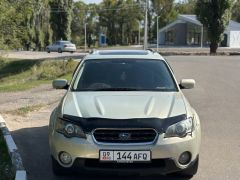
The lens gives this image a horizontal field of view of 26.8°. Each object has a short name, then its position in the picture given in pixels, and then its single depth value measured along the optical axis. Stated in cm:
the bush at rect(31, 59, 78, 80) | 2753
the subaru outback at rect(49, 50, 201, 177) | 573
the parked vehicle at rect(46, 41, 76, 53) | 5812
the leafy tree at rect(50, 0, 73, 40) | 6319
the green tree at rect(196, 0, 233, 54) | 4534
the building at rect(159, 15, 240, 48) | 7500
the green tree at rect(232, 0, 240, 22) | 10750
